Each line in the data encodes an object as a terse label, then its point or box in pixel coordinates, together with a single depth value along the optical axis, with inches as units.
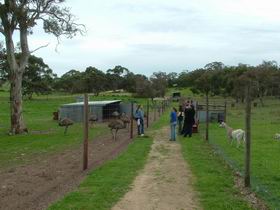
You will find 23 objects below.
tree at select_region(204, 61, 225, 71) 3531.4
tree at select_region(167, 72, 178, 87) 4471.3
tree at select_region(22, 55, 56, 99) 2497.2
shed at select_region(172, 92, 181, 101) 3144.7
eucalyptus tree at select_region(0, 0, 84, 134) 807.8
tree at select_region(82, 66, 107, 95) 3203.6
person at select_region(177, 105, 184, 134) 720.9
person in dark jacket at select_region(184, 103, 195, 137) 665.0
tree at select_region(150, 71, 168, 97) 3355.6
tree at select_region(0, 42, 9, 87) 1998.4
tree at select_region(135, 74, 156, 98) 3110.0
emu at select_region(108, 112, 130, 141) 660.4
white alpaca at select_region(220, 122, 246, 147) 503.8
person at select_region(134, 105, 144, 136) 692.2
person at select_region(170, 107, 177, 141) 620.3
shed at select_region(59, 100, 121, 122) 1138.1
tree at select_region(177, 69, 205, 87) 3593.5
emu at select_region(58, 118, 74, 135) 782.3
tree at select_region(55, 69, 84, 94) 3263.2
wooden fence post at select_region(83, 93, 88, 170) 373.9
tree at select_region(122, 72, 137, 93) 3527.6
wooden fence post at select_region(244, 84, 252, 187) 278.2
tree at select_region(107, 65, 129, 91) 3520.4
